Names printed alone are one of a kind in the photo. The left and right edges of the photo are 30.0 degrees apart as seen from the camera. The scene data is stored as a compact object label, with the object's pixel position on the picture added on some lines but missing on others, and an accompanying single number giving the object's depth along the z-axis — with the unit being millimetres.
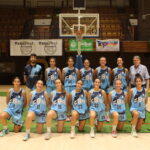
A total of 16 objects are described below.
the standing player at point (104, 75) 7133
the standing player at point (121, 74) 7180
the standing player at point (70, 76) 7094
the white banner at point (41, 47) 13922
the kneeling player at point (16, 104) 5762
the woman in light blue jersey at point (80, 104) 5840
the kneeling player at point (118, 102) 5840
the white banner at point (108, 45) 13672
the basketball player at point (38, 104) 5719
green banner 13555
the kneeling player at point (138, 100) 5887
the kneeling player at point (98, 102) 5832
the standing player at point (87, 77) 7137
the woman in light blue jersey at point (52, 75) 7180
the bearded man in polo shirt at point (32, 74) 7090
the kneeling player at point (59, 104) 5773
